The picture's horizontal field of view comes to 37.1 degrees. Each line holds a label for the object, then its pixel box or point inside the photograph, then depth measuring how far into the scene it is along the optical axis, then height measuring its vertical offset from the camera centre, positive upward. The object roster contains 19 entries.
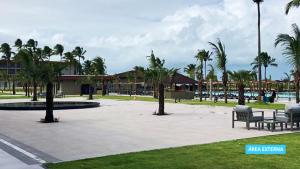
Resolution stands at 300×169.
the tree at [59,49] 123.29 +11.85
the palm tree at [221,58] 36.00 +2.72
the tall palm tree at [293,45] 24.53 +2.57
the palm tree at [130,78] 71.19 +2.15
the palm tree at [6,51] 121.81 +10.99
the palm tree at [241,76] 36.62 +1.30
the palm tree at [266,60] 87.83 +6.23
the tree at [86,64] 109.18 +6.67
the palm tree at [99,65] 63.79 +3.83
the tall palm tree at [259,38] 35.06 +4.26
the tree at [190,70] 67.16 +3.37
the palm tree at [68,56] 108.64 +8.72
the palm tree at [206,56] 69.69 +5.67
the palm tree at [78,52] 116.62 +10.23
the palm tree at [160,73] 23.06 +1.00
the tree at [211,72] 45.75 +2.11
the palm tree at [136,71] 66.75 +3.06
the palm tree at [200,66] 46.04 +3.41
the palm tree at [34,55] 37.15 +3.04
